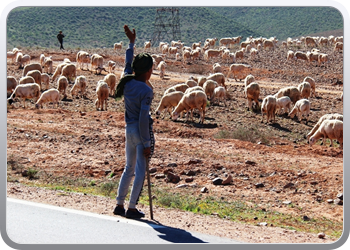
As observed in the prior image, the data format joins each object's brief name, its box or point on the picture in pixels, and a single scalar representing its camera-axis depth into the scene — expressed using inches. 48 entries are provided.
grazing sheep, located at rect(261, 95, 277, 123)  756.6
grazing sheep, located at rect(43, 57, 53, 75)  1157.7
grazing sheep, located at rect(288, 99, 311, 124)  764.6
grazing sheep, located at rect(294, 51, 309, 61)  1594.5
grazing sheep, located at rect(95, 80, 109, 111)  771.2
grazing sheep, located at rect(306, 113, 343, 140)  609.3
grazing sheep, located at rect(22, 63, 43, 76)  1012.2
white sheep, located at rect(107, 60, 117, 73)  1238.3
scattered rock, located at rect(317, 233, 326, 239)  256.8
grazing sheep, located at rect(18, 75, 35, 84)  855.5
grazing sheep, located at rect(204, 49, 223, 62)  1662.2
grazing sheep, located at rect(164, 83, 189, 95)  849.5
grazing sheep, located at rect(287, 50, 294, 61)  1593.3
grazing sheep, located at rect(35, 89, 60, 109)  768.9
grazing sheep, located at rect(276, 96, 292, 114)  818.8
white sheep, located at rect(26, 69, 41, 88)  907.4
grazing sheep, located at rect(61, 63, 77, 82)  1037.8
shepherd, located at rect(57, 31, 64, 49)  1453.9
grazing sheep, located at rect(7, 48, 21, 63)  1332.6
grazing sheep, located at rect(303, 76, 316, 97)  1000.2
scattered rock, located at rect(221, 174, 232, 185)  399.3
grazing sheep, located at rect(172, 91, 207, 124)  719.1
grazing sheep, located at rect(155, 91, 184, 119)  764.0
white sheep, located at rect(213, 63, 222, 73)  1294.3
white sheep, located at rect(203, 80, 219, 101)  903.1
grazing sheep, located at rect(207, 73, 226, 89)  1003.9
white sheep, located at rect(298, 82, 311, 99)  912.9
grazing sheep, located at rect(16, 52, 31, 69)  1222.3
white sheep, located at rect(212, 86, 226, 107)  863.7
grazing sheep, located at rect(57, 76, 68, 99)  874.1
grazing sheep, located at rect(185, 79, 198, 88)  920.3
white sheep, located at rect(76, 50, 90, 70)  1296.8
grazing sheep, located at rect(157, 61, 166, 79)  1221.5
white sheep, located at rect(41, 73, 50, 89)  927.0
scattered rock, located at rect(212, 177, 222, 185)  399.1
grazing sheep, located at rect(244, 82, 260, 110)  862.5
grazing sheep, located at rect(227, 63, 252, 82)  1264.8
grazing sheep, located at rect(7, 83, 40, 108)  776.9
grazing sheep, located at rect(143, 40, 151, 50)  2017.5
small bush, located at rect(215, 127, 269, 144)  625.6
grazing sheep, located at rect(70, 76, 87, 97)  879.1
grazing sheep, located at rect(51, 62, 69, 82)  1050.1
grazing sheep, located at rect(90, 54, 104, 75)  1223.9
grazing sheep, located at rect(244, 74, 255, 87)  1026.1
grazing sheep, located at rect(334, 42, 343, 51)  1766.2
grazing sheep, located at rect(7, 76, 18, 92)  839.8
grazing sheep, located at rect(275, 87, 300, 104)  878.4
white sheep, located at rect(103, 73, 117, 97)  909.1
